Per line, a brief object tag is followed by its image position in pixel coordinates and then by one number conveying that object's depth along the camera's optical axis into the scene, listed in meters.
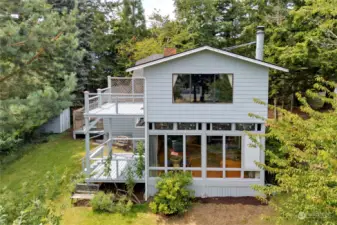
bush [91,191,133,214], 9.09
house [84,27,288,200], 9.60
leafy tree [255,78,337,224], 3.88
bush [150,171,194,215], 8.94
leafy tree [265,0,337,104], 12.84
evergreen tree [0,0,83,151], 6.55
